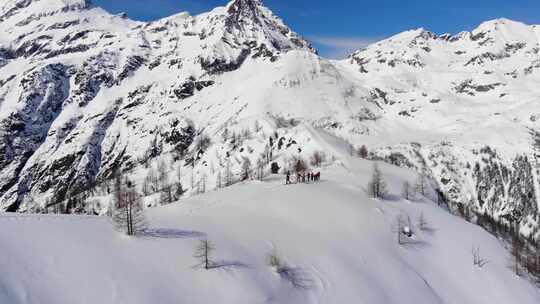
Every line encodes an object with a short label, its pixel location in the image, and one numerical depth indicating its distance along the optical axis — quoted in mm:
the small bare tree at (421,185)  123738
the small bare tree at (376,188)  84375
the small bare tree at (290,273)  43344
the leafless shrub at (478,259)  65062
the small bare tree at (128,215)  42562
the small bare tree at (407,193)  93062
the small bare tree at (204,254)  40000
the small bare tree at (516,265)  68819
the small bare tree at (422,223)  73288
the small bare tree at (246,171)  170575
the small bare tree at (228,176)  173750
